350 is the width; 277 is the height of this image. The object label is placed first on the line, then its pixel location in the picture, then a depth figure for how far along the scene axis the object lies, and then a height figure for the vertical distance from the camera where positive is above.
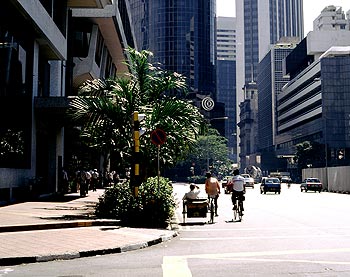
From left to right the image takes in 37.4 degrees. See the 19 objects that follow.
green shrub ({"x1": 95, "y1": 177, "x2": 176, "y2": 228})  16.11 -1.00
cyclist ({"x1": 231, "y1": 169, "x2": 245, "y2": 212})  19.19 -0.52
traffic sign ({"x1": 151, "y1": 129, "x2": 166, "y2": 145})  16.30 +1.23
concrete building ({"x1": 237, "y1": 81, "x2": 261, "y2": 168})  190.43 +6.39
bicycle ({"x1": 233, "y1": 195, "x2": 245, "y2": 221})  19.16 -1.24
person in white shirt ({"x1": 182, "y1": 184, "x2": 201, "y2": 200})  18.08 -0.64
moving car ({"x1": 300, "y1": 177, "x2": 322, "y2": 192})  56.66 -1.12
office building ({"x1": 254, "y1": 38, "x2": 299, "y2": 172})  163.12 +27.12
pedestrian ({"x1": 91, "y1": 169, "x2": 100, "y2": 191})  40.06 -0.38
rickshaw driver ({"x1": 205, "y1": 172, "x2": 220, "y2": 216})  19.33 -0.45
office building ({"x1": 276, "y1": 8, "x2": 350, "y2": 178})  109.19 +18.28
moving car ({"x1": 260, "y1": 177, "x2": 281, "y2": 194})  50.88 -1.10
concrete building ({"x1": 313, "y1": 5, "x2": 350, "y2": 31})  160.00 +48.25
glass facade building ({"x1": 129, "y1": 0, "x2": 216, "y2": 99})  147.15 +40.78
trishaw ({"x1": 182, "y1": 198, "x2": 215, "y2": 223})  17.81 -1.15
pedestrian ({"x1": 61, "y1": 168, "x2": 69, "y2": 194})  31.95 -0.36
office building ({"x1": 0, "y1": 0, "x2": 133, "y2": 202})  24.16 +5.08
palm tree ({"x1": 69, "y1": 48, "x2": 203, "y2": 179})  19.11 +2.32
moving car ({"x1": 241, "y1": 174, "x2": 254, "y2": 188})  73.29 -1.14
